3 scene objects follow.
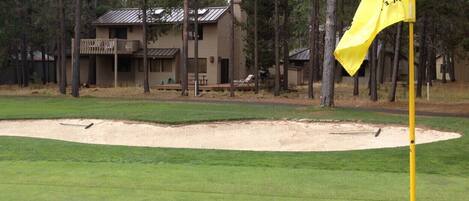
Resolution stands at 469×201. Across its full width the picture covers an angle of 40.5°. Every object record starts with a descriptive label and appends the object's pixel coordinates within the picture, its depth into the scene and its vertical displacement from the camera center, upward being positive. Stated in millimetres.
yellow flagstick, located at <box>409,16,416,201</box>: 6742 -371
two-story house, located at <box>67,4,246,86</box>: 54375 +2484
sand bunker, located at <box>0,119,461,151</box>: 19406 -1953
